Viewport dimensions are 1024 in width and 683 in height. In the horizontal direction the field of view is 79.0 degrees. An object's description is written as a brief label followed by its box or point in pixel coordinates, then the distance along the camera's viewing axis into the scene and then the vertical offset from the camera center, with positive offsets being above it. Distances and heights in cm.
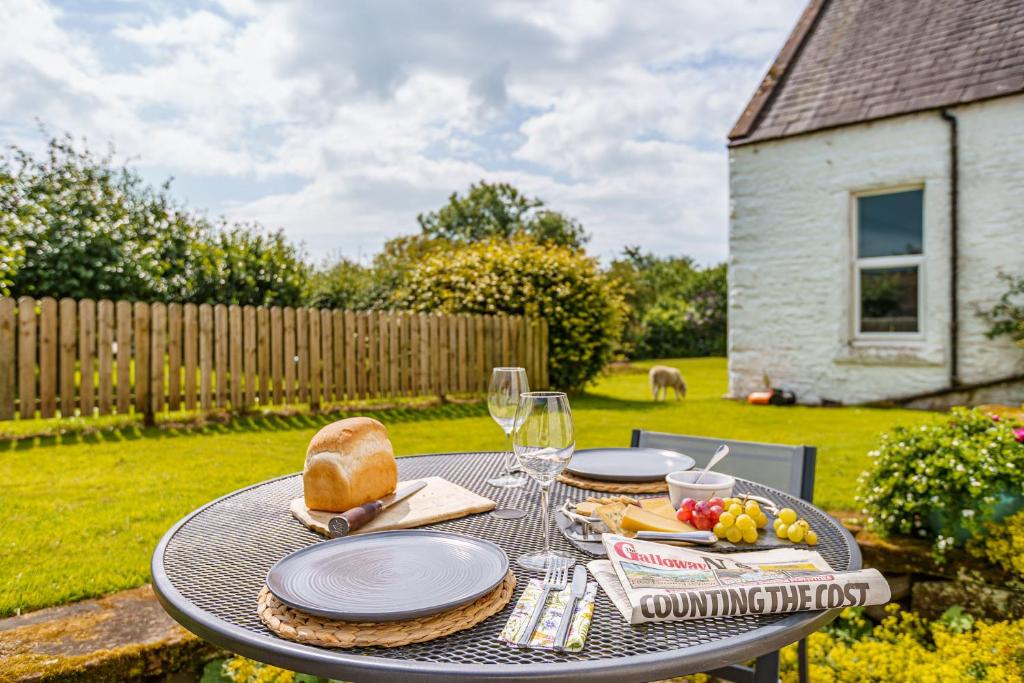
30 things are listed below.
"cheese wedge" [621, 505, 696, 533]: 122 -37
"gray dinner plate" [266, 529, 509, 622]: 90 -39
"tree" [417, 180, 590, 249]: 3803 +779
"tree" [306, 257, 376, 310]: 1269 +102
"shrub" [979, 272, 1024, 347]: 667 +33
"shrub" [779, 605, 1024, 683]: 197 -109
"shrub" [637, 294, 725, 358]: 1941 +25
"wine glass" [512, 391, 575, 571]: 119 -18
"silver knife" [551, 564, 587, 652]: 85 -40
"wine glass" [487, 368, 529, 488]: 164 -15
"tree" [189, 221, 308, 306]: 1029 +105
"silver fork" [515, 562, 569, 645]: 86 -40
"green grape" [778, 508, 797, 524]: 125 -35
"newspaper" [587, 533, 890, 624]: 91 -38
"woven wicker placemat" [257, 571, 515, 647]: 84 -41
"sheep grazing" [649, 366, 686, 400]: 908 -59
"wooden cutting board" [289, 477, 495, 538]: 133 -39
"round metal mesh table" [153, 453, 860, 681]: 79 -42
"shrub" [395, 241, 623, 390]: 920 +61
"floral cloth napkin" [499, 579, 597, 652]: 84 -41
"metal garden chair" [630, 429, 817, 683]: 190 -42
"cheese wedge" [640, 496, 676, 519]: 133 -37
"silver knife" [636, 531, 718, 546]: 117 -37
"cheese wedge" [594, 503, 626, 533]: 126 -37
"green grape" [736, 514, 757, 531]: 119 -35
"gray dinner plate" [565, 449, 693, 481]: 167 -36
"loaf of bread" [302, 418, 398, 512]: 140 -30
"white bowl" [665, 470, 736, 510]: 135 -32
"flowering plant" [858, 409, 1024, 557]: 243 -56
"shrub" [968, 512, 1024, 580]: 228 -77
